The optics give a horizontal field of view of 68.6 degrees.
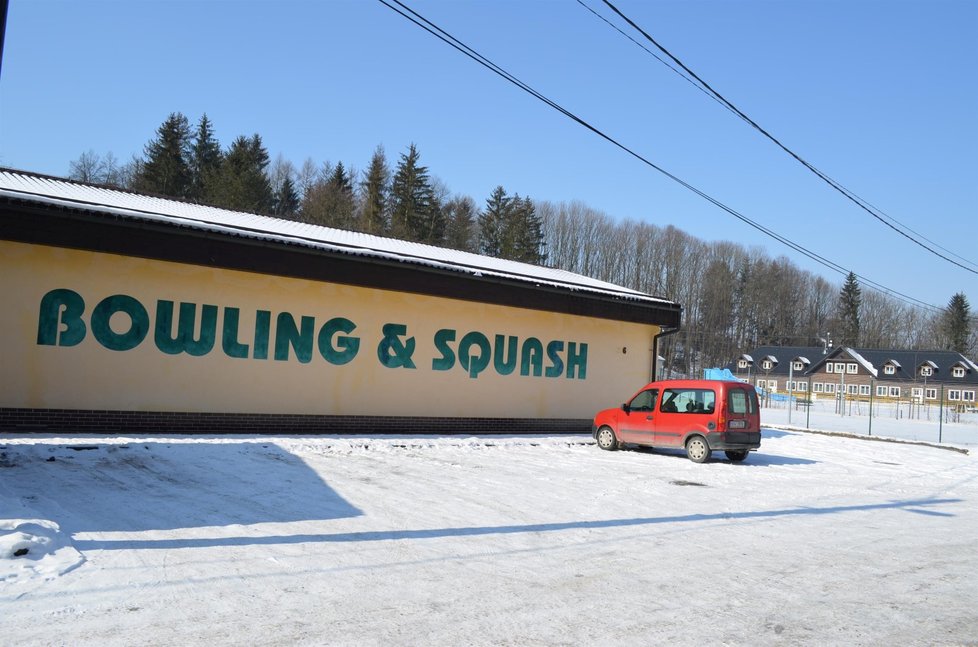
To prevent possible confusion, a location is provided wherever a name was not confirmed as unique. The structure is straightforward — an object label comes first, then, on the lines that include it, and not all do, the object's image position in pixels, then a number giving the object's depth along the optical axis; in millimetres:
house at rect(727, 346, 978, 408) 74688
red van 15789
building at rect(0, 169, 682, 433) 13305
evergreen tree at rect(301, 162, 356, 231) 52250
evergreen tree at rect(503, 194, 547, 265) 60969
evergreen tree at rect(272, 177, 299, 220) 55375
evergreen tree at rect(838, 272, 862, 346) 96500
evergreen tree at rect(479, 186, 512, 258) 62519
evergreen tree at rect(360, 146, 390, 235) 53781
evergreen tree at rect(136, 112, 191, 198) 48688
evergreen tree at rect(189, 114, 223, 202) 49000
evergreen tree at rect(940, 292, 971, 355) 91750
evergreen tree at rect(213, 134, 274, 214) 46250
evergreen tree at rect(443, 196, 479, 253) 60406
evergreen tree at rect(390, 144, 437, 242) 54781
